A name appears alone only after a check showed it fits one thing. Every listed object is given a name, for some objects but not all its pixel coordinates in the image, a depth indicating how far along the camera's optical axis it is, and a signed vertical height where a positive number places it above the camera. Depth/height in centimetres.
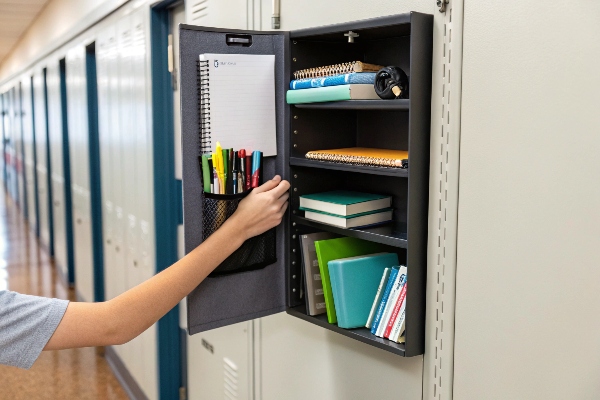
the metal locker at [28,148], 923 -24
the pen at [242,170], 159 -10
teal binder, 157 -39
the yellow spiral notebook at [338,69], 151 +16
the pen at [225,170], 157 -9
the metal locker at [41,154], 771 -28
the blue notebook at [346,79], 149 +13
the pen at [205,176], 157 -11
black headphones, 142 +11
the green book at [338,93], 147 +9
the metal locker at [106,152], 407 -13
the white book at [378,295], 156 -41
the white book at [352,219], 158 -22
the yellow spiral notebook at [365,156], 143 -6
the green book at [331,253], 163 -32
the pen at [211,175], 158 -11
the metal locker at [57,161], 639 -31
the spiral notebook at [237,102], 156 +8
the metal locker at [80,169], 501 -31
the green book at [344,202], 157 -18
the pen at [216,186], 157 -13
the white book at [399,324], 149 -46
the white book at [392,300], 151 -41
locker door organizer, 142 -5
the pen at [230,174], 158 -10
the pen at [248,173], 162 -10
